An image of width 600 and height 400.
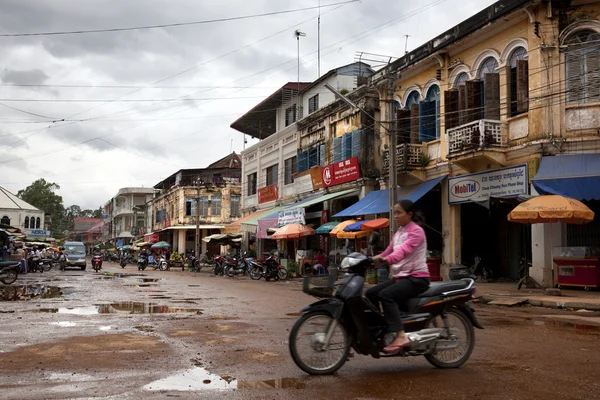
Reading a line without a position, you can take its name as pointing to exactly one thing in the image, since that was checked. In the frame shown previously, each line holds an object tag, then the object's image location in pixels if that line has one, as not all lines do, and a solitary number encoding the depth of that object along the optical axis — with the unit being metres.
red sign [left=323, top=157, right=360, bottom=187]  25.94
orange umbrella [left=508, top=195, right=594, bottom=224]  14.12
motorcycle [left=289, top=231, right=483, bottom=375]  5.57
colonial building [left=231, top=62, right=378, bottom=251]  28.95
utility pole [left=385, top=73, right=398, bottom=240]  18.80
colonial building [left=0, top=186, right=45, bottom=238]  70.69
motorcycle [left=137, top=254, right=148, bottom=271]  40.00
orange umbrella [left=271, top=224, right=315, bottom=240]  26.52
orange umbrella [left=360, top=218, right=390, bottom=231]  21.10
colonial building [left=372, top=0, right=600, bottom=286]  16.25
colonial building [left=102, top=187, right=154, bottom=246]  80.81
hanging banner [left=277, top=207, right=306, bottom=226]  27.69
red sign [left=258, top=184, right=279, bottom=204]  36.84
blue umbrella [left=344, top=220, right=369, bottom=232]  21.70
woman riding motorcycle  5.57
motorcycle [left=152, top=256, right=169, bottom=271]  41.50
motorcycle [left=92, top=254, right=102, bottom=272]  34.62
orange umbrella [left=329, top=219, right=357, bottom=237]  22.70
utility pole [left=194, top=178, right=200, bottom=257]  55.61
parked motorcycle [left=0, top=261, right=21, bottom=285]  19.69
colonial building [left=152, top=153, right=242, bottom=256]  56.50
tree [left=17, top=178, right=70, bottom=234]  93.50
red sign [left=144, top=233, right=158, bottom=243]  66.61
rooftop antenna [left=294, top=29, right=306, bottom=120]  34.63
